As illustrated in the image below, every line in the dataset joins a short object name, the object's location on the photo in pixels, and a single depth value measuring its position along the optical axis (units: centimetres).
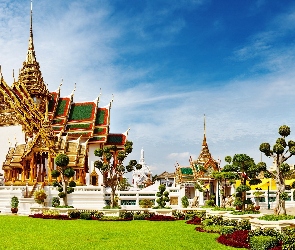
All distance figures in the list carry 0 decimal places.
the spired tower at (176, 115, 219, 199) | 3250
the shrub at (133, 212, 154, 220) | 2103
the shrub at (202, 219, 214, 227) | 1650
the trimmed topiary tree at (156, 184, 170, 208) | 2264
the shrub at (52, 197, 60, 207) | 2527
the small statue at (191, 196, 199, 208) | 2690
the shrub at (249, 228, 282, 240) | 1156
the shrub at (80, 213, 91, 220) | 2077
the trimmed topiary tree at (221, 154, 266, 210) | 1623
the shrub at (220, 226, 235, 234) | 1374
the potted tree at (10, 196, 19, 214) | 2612
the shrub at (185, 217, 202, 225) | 1847
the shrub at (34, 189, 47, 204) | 2506
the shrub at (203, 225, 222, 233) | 1524
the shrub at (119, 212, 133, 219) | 2084
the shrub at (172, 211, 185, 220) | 2132
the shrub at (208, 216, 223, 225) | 1643
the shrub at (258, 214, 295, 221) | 1275
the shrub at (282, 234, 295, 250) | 1009
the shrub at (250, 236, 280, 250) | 1066
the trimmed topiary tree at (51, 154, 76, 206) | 2348
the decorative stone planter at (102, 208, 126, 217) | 2177
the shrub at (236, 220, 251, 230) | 1423
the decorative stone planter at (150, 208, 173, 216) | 2177
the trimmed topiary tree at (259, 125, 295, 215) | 1492
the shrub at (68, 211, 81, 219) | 2127
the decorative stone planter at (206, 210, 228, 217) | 1797
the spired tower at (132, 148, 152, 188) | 6416
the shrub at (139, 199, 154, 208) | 2475
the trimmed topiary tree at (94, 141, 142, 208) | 2350
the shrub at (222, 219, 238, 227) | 1534
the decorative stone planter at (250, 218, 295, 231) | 1232
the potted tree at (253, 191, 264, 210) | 2779
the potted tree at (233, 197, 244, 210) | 1703
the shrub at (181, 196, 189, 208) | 2479
